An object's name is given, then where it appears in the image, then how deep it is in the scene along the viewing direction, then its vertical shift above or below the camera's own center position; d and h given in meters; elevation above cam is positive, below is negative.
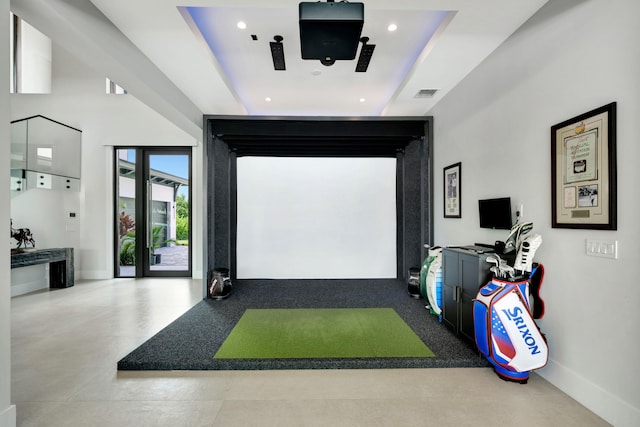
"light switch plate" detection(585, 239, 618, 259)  2.01 -0.24
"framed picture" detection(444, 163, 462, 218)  4.05 +0.32
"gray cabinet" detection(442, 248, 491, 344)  2.96 -0.76
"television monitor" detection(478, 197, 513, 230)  3.00 +0.01
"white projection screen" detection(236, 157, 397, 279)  6.21 -0.19
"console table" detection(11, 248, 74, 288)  5.40 -0.96
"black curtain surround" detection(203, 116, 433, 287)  4.90 +1.18
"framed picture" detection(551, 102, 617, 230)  2.02 +0.31
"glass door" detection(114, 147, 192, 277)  6.50 +0.06
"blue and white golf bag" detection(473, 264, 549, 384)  2.39 -0.92
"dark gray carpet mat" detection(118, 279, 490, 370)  2.76 -1.33
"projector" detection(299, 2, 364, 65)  2.10 +1.33
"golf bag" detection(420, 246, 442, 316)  3.82 -0.85
